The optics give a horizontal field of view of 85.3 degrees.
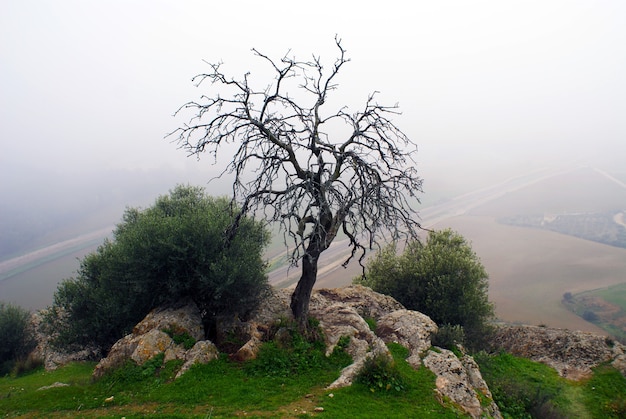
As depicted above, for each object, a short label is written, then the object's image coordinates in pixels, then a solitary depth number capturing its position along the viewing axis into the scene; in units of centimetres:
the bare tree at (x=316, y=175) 1386
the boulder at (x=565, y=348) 2133
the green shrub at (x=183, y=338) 1445
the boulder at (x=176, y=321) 1521
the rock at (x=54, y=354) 2266
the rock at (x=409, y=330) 1567
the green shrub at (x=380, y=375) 1197
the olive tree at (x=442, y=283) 2780
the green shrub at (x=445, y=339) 1697
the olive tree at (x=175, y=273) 1720
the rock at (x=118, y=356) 1340
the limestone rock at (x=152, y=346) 1347
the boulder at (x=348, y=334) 1276
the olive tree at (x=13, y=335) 2739
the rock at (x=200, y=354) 1312
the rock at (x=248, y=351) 1368
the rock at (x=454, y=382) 1188
